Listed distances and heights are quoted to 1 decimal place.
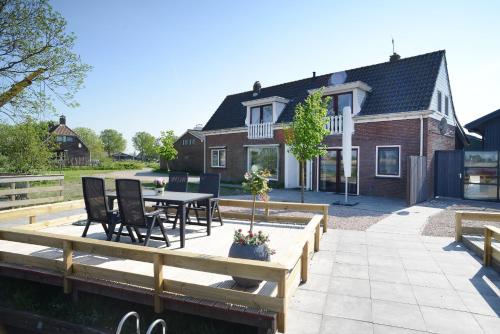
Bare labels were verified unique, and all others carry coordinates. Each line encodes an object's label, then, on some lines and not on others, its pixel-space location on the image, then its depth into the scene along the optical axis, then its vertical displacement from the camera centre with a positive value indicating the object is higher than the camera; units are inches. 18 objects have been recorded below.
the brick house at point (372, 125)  529.0 +71.9
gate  529.2 -17.7
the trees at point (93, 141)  2815.0 +213.1
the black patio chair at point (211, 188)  285.1 -23.9
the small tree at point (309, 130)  446.0 +46.9
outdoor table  215.9 -26.3
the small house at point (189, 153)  1290.6 +41.6
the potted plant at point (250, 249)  150.1 -42.5
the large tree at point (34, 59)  404.2 +143.2
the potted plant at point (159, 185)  252.1 -17.7
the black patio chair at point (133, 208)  200.1 -29.2
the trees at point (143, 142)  2706.7 +218.2
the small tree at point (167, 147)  1316.4 +66.3
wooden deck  125.3 -53.6
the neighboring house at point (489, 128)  557.0 +64.4
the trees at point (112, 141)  3503.9 +247.2
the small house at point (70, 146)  1937.7 +109.3
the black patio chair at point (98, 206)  217.2 -30.0
